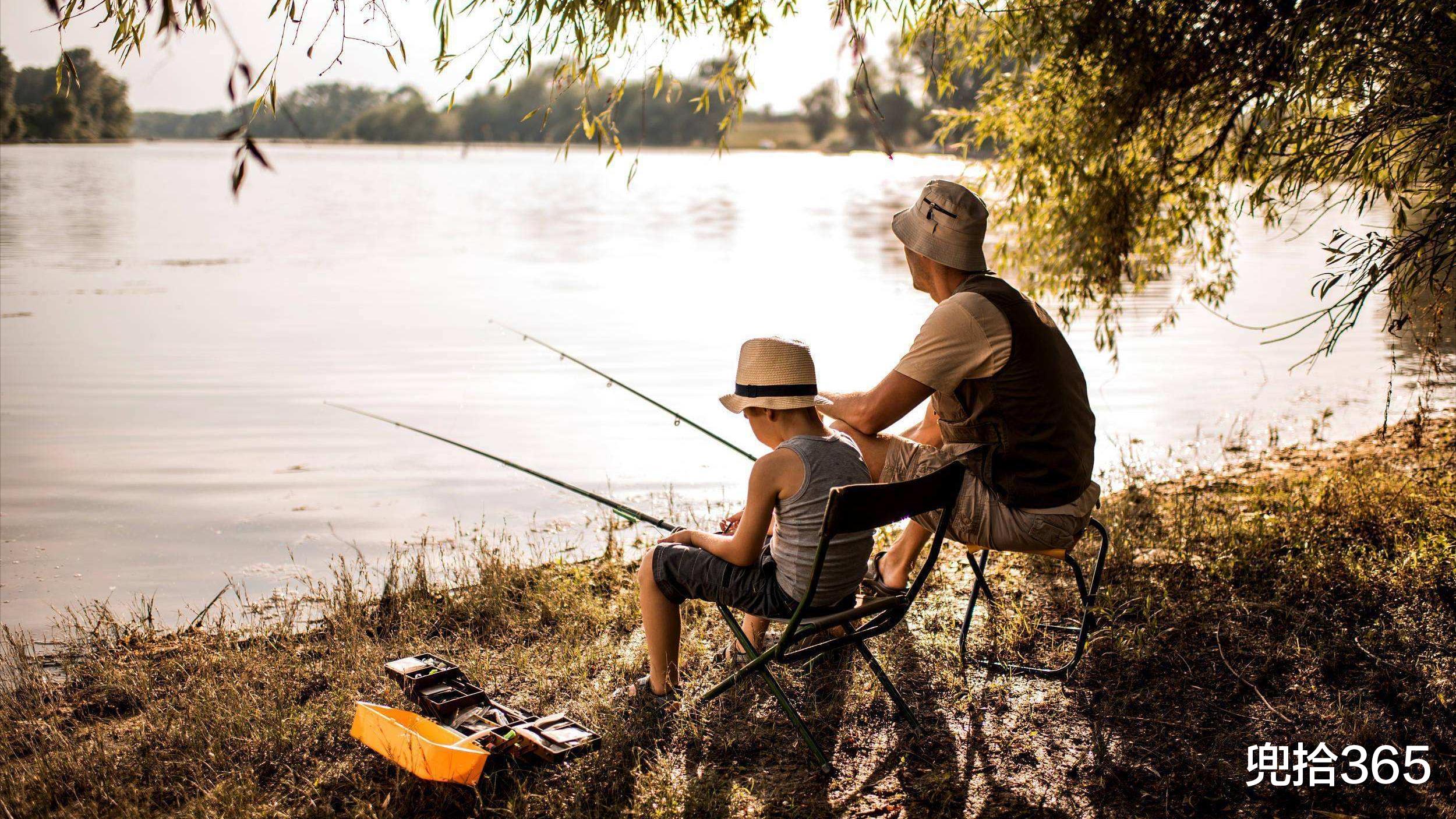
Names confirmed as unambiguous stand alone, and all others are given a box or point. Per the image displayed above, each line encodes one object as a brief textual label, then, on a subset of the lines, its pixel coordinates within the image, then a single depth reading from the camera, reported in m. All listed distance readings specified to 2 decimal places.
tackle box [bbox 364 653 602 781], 3.13
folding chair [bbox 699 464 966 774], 2.79
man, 3.35
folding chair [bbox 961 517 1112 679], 3.64
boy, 3.12
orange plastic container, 3.00
